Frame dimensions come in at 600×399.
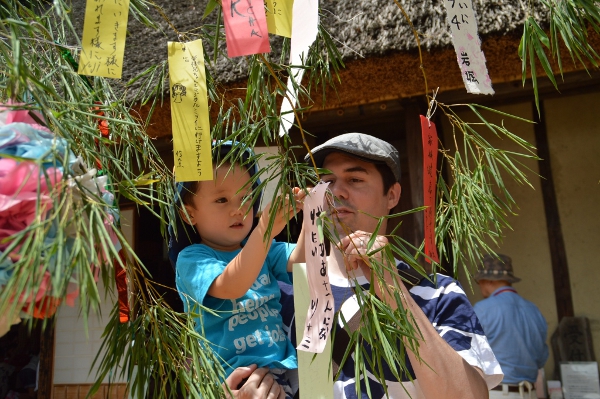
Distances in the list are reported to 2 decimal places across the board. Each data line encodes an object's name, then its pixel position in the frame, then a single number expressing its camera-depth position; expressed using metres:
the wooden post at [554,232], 3.32
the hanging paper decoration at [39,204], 0.61
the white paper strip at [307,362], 0.90
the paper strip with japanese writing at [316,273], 0.84
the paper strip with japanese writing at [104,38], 0.85
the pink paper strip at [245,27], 0.86
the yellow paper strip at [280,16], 0.94
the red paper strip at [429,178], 1.09
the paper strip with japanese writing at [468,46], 1.07
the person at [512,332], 3.11
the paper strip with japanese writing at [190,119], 0.89
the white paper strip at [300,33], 0.89
